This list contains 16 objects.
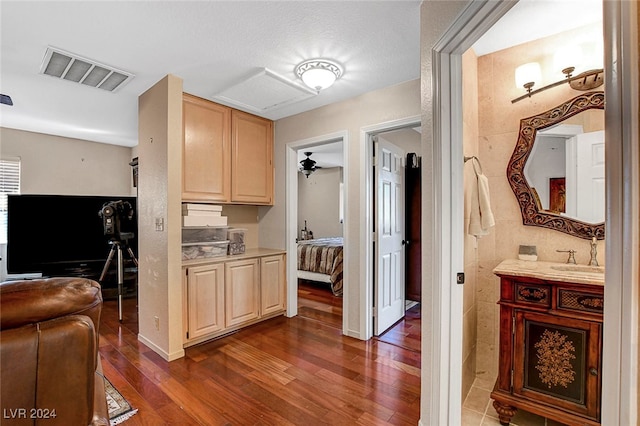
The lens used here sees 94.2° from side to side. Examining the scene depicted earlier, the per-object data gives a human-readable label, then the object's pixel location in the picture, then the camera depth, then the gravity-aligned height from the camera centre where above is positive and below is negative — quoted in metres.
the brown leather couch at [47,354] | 0.87 -0.44
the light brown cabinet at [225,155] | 2.98 +0.63
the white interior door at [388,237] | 3.07 -0.29
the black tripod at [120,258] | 3.57 -0.59
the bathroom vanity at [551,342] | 1.54 -0.73
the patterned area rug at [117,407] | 1.82 -1.27
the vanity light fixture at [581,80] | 1.81 +0.82
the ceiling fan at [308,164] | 5.87 +0.93
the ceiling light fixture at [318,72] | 2.36 +1.13
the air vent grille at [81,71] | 2.26 +1.17
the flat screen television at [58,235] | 3.75 -0.30
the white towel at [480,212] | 1.79 -0.01
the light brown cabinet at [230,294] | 2.80 -0.88
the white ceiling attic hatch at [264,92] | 2.63 +1.16
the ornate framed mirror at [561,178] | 1.85 +0.22
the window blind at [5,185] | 3.99 +0.36
